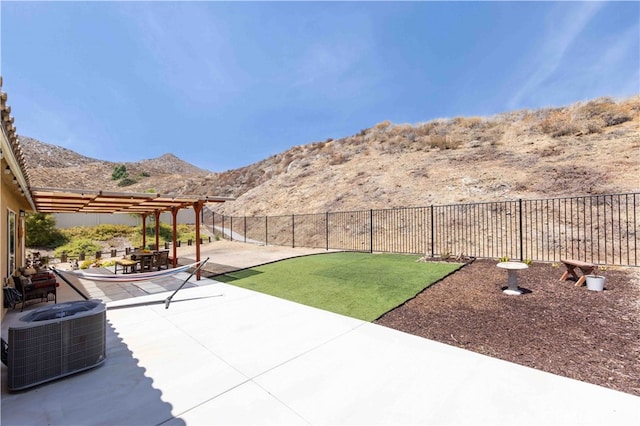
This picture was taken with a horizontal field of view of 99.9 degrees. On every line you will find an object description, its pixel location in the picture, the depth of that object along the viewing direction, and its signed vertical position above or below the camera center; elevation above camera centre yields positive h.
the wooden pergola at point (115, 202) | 6.38 +0.39
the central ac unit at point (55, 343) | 2.64 -1.35
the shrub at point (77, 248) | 14.34 -1.84
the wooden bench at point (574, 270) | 5.33 -1.20
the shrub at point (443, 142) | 22.39 +6.07
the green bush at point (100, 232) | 17.31 -1.15
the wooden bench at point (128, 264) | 8.36 -1.55
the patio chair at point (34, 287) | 5.37 -1.49
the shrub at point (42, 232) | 15.16 -0.99
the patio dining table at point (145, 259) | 8.88 -1.49
